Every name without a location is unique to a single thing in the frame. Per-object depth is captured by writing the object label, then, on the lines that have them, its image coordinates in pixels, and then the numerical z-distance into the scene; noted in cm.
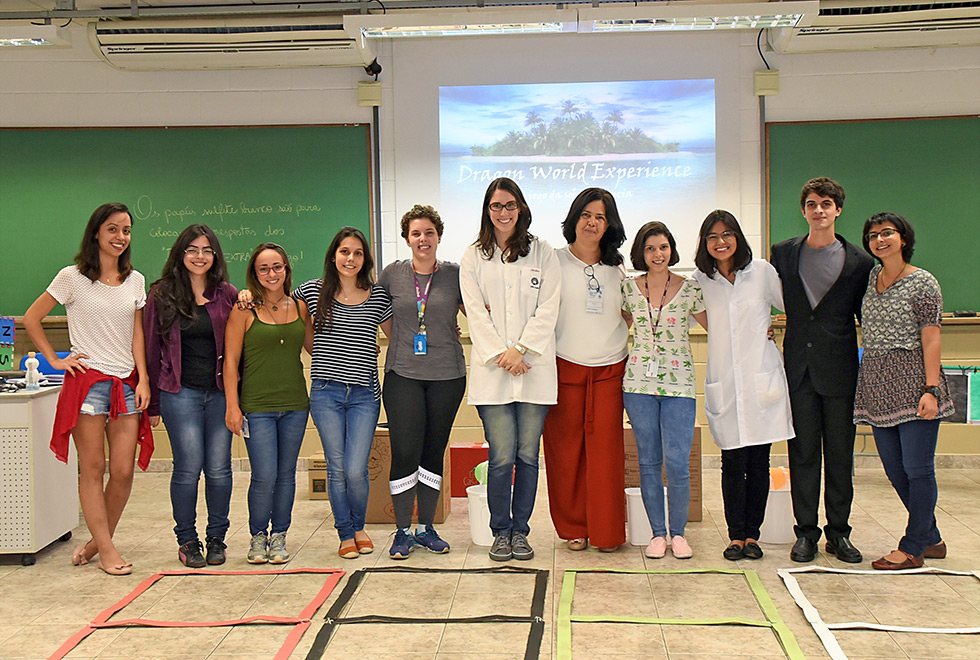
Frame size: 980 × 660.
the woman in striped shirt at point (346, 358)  364
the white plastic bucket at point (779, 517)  389
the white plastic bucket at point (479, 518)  389
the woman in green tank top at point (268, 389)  359
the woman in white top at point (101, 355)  353
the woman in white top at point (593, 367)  367
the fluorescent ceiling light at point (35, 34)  482
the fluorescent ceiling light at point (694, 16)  468
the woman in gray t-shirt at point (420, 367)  364
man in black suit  349
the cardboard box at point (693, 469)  436
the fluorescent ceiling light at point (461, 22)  474
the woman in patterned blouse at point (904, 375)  335
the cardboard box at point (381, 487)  441
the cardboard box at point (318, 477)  495
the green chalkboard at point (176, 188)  588
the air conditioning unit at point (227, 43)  525
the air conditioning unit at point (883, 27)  502
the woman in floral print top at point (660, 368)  362
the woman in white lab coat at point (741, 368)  355
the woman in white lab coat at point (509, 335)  358
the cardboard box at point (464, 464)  498
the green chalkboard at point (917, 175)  565
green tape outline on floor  269
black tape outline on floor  274
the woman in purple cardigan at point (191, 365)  355
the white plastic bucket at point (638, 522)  387
